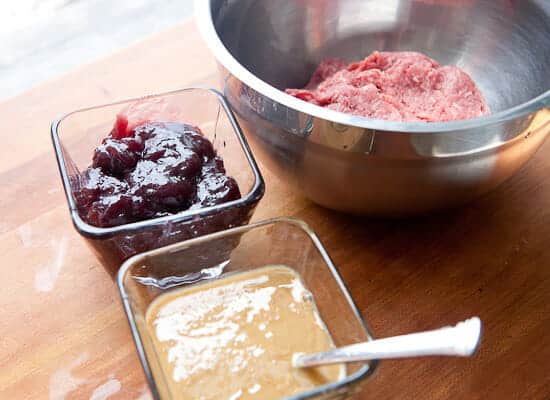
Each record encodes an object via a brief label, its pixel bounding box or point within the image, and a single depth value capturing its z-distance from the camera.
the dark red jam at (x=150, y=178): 0.34
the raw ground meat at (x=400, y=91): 0.40
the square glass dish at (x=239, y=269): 0.31
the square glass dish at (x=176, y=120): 0.33
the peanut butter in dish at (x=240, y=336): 0.30
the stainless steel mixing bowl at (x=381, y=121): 0.33
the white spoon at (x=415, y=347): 0.25
